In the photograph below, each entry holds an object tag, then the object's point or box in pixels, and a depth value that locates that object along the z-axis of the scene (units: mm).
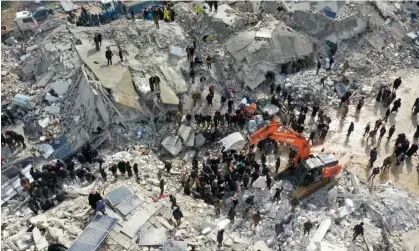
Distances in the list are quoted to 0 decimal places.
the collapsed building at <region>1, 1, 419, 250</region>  15102
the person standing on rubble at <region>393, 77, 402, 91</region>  21484
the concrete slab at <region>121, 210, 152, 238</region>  14227
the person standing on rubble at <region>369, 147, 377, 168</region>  17766
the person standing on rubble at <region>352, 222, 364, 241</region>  14651
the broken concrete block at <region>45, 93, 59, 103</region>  20516
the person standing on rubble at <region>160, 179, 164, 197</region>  16078
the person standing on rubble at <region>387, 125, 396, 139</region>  19125
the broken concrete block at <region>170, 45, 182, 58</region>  22250
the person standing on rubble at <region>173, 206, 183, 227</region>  14500
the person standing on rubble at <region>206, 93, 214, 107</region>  20078
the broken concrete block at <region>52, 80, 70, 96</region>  20703
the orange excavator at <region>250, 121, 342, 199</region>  16438
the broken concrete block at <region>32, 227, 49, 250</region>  13930
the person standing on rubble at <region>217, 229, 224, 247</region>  14094
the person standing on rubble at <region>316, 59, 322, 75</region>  22281
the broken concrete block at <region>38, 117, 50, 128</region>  19750
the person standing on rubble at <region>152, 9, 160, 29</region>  23062
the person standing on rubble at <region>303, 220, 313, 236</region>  14906
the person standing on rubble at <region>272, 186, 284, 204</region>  16125
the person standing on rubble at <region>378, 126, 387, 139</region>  19078
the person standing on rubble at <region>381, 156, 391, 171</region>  17619
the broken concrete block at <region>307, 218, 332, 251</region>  14976
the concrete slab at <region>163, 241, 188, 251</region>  13867
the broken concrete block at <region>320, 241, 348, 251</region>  14846
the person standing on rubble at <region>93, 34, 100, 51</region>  21078
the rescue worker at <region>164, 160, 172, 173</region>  17531
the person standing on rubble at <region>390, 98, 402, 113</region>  20375
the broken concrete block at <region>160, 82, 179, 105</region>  19891
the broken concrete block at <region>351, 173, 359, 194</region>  17062
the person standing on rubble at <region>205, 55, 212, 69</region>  21530
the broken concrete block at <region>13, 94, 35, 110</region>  20453
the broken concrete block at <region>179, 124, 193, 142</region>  19219
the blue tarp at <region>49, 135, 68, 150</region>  18812
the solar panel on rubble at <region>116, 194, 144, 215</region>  14719
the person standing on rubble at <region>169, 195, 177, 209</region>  15297
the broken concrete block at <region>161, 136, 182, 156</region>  18938
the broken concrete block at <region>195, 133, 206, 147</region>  19484
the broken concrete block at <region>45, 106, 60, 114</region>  20203
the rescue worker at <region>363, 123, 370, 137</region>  19297
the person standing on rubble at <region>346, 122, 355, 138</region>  19312
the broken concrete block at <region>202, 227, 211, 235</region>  14767
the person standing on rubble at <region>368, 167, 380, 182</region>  17328
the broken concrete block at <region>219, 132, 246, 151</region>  18516
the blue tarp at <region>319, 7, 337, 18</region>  24847
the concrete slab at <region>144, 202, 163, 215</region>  14961
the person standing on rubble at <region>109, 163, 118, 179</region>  16600
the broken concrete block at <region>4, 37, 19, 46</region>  26172
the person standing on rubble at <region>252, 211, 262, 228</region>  15438
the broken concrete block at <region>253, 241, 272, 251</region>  14656
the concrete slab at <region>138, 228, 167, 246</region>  14155
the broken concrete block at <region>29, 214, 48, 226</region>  14711
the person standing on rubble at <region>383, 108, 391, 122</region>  20353
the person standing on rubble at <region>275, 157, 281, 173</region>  17297
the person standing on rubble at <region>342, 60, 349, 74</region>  23016
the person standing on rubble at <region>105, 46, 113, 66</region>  20062
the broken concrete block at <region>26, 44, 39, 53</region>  24156
